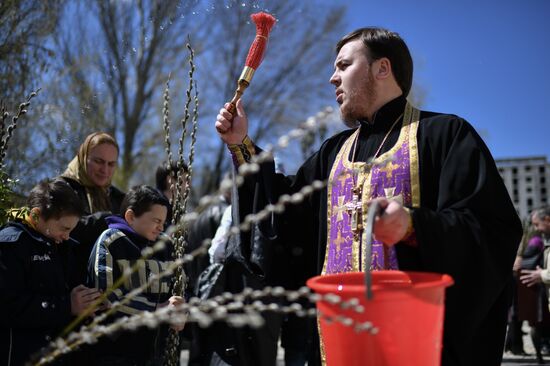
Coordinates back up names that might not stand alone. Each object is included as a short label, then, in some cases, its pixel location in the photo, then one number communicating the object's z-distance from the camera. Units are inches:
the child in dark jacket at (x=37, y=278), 108.5
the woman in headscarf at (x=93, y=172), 149.3
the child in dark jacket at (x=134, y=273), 123.0
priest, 74.5
